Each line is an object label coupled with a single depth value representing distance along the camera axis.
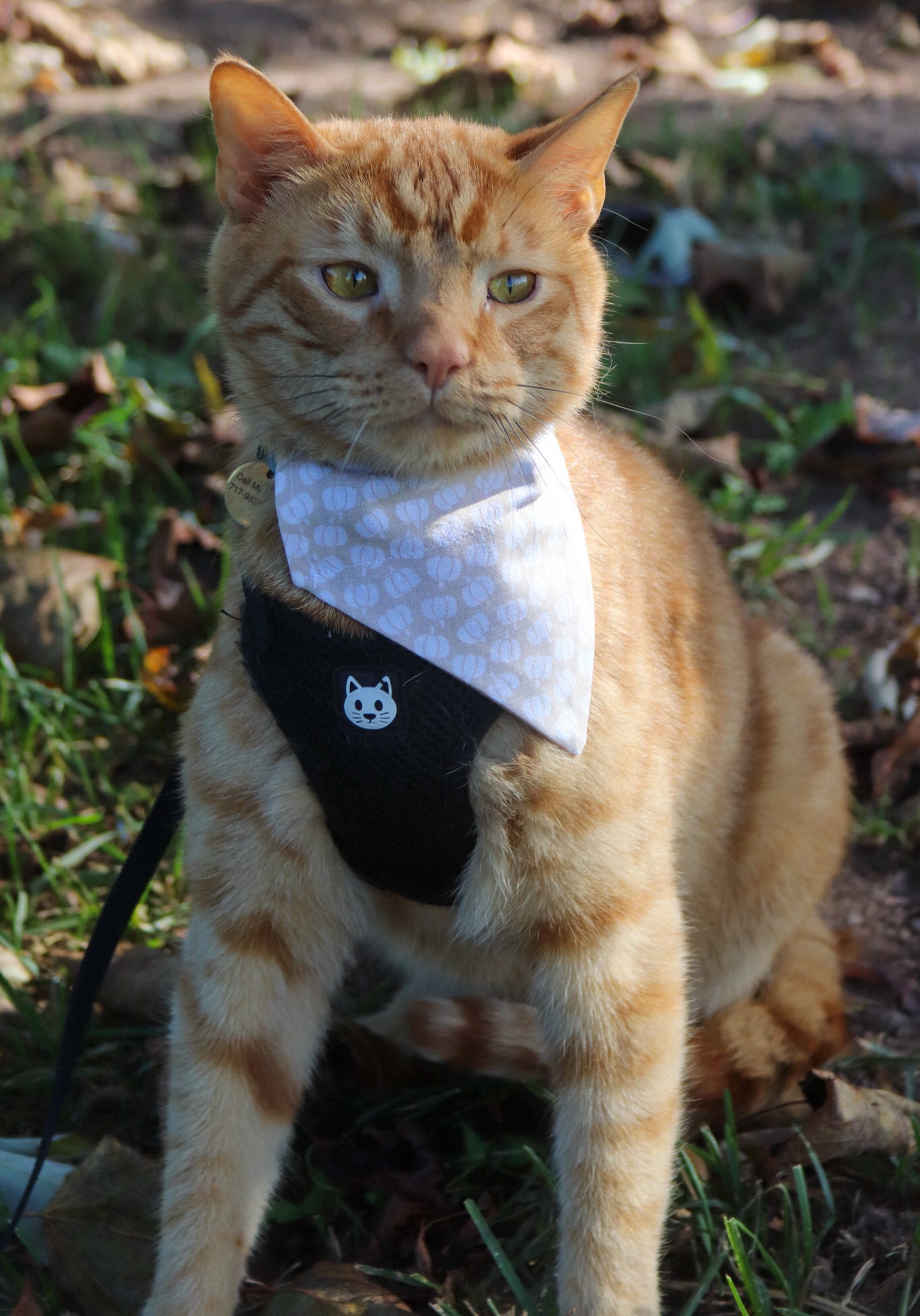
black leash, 1.91
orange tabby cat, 1.66
